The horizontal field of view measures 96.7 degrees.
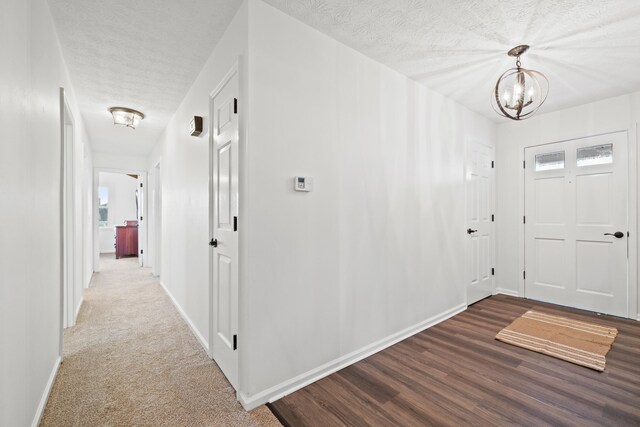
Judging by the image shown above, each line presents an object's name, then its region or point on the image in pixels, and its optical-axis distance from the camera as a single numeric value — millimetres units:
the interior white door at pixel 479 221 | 3746
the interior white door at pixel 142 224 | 6466
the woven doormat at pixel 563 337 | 2406
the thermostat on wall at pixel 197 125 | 2734
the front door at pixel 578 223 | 3434
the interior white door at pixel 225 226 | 1977
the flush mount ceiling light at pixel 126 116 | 3738
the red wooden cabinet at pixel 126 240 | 8094
